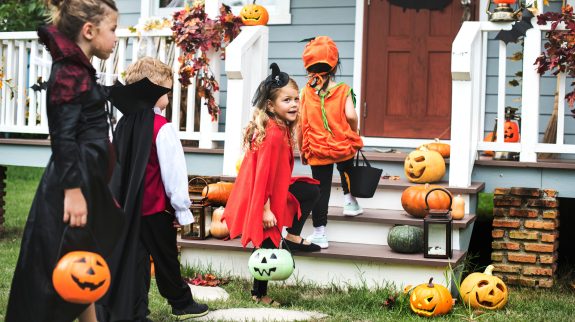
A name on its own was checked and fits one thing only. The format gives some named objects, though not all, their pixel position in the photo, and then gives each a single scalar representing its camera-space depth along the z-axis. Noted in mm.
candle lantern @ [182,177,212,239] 6035
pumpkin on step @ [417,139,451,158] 6852
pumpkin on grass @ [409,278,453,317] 4836
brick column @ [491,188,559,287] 5988
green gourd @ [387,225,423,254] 5457
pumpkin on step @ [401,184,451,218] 5609
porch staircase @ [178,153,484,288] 5348
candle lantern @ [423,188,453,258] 5320
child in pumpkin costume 5715
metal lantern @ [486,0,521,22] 6336
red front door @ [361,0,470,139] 8406
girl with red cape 4992
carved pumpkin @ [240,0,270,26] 7184
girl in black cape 3330
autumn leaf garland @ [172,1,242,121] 7043
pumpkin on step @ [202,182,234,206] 6254
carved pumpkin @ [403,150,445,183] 6363
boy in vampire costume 4184
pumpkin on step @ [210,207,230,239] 6031
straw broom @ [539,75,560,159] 7172
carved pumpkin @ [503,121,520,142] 7430
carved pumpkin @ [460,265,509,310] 5105
